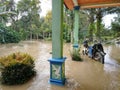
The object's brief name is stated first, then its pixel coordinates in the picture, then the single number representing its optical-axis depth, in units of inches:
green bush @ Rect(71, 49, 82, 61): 169.6
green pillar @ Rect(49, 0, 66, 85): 92.9
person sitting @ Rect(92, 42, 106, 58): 169.8
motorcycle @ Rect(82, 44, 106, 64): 161.1
